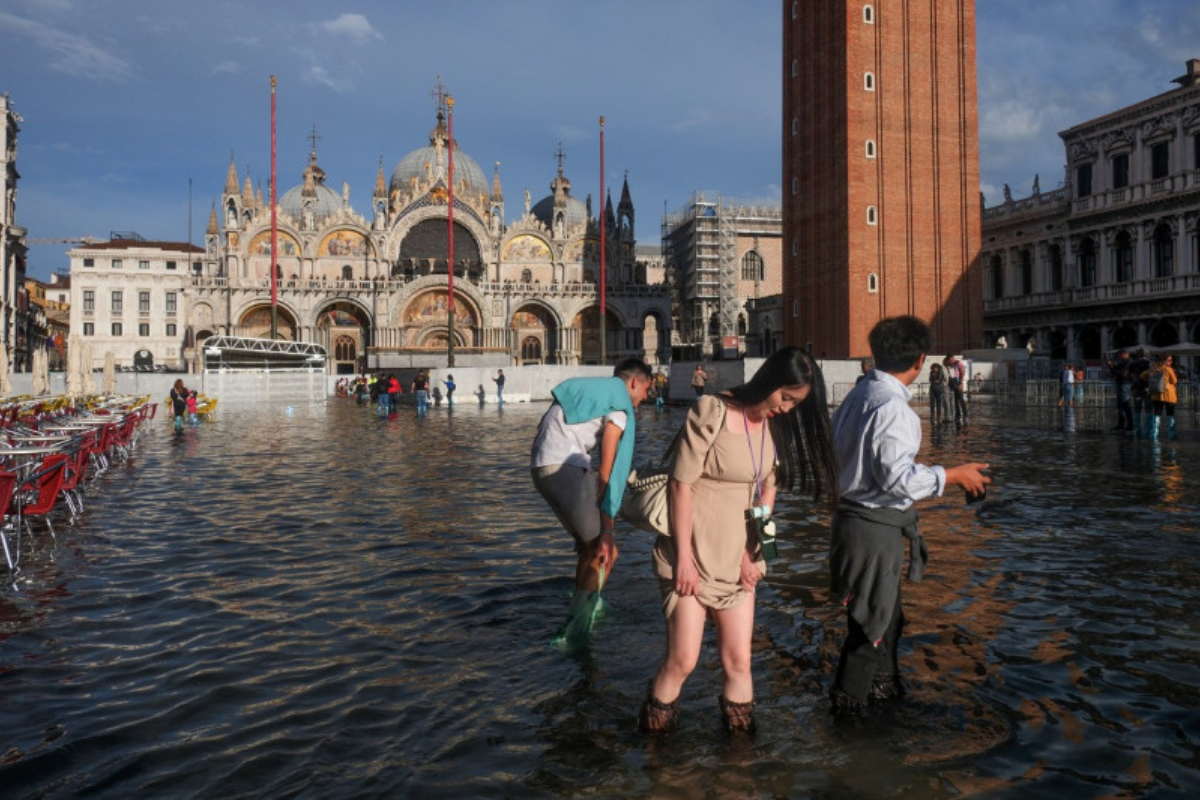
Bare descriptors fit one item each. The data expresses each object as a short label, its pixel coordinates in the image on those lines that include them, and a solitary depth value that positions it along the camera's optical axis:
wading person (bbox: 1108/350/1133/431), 16.28
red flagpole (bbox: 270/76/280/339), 42.03
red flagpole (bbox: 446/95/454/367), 39.84
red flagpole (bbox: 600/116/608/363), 43.30
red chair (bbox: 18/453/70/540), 7.09
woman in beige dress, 3.39
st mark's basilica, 56.34
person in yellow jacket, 14.64
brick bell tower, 36.31
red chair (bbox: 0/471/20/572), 5.97
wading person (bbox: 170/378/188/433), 20.84
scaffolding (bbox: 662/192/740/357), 63.88
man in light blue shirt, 3.56
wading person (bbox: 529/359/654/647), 4.68
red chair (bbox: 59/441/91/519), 8.57
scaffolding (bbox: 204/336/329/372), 41.03
